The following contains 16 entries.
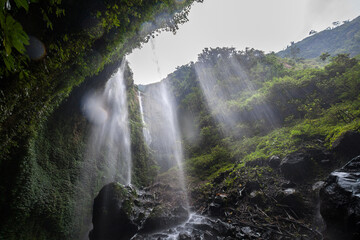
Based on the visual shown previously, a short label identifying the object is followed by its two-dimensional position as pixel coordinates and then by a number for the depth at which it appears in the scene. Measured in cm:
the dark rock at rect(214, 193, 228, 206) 671
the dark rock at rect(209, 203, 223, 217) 640
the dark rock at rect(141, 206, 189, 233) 623
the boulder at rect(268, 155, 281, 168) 724
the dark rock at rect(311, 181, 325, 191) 516
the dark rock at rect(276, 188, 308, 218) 489
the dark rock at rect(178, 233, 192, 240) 514
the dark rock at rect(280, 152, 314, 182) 612
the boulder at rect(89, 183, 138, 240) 577
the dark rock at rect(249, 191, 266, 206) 583
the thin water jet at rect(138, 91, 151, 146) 1871
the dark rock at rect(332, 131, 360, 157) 534
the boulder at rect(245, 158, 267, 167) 792
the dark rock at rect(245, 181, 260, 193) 658
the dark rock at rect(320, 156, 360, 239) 310
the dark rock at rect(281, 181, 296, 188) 593
